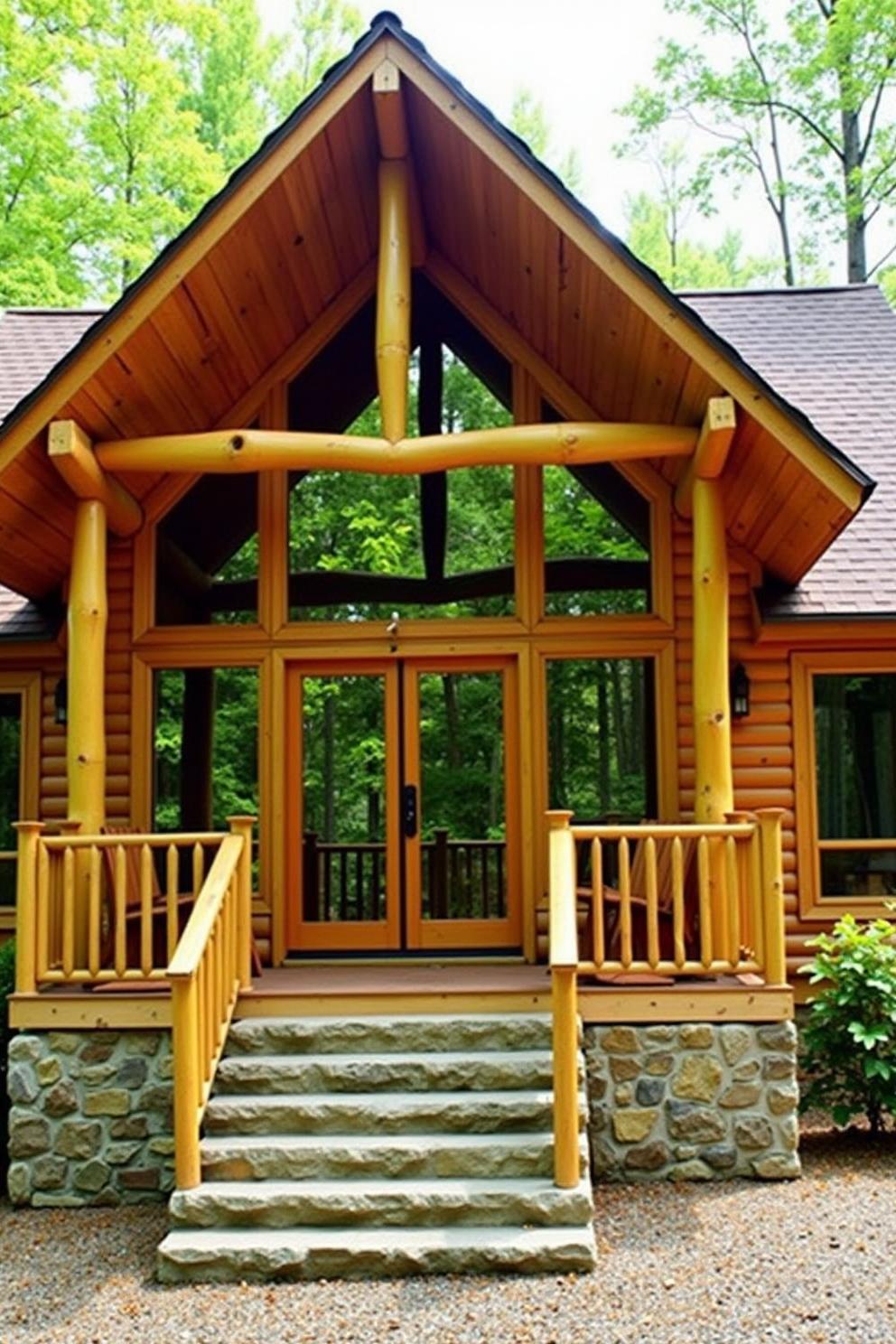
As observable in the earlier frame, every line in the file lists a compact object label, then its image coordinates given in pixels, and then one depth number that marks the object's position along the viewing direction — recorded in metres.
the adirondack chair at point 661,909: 6.47
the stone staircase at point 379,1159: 4.68
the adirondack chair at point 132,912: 6.59
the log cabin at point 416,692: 5.71
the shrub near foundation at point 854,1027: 6.01
